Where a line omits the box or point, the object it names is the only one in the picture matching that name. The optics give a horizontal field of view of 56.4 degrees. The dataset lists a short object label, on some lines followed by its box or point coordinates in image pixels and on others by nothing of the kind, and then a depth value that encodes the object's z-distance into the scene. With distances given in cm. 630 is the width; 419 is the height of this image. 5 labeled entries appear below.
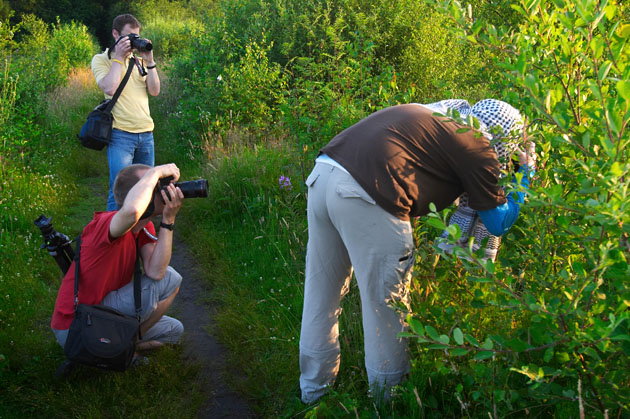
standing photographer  548
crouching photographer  353
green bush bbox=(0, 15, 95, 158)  822
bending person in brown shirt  252
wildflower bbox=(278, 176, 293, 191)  564
